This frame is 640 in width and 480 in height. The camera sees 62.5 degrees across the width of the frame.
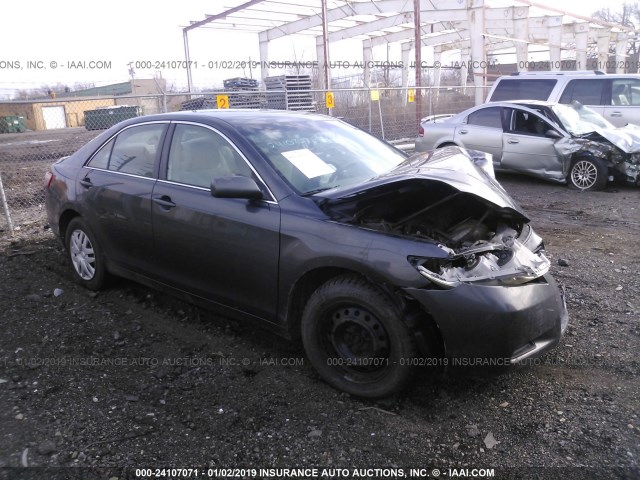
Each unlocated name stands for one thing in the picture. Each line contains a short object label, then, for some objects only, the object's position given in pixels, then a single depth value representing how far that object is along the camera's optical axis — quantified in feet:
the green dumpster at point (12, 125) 121.62
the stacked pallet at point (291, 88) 52.80
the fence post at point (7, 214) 22.92
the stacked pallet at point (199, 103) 56.39
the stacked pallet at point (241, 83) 63.87
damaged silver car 29.40
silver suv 37.70
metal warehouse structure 61.67
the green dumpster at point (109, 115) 91.35
